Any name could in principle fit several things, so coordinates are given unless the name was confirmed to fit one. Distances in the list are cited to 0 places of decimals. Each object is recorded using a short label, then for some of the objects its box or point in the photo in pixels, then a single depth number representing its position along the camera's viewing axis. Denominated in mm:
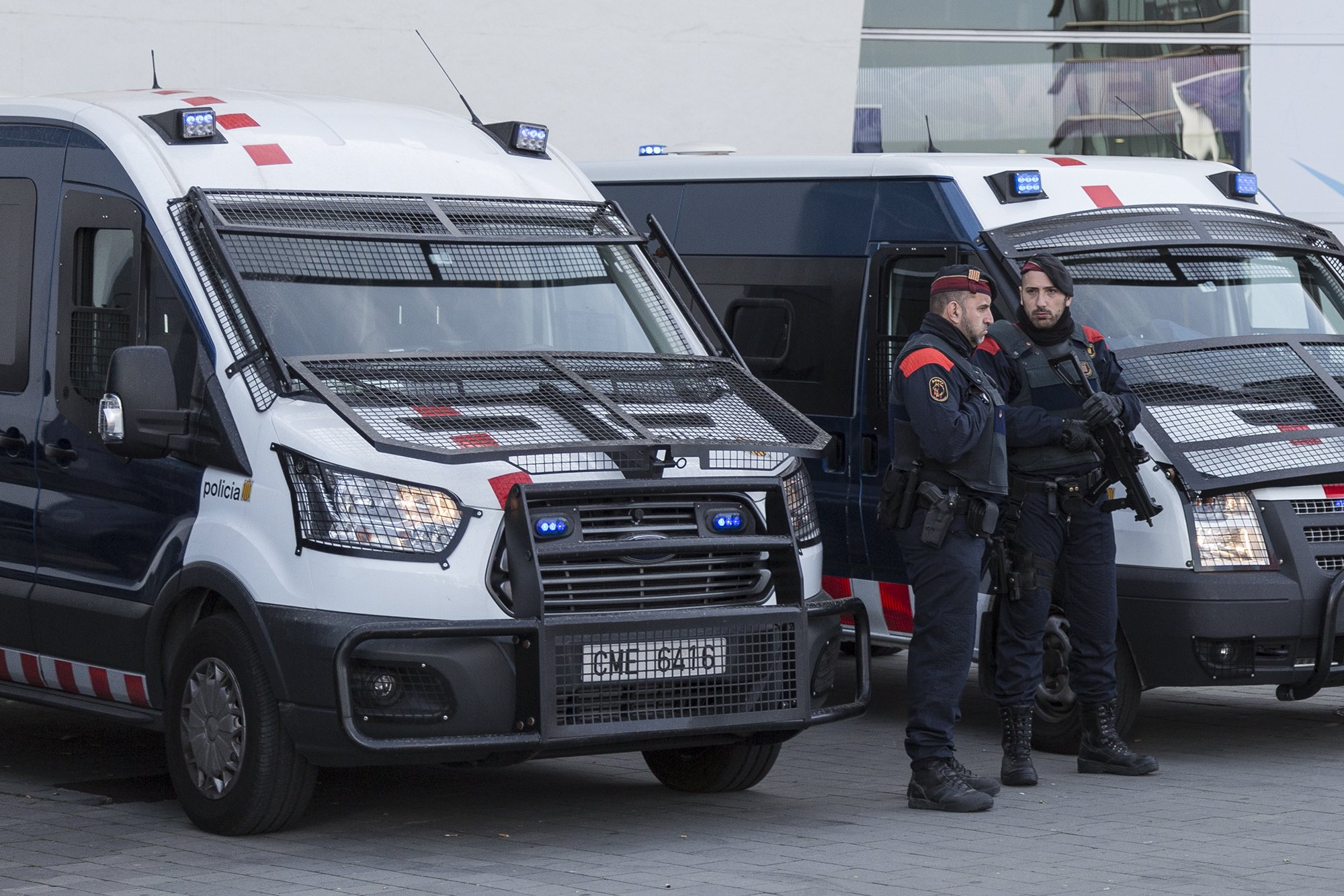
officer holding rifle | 15453
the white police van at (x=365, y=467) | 12703
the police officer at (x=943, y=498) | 14336
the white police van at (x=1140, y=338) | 15859
